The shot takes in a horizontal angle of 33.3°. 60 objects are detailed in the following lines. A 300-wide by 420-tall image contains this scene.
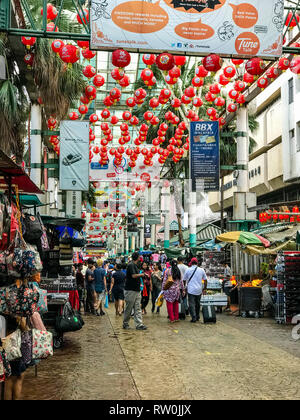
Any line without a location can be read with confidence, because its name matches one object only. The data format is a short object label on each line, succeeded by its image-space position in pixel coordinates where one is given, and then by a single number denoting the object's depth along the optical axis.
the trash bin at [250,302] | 15.61
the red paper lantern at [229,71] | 16.19
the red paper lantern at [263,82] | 15.53
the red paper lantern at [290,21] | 11.86
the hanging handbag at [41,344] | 5.68
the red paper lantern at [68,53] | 11.71
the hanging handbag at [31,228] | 8.48
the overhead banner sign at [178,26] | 10.61
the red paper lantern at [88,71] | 14.13
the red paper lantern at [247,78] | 14.92
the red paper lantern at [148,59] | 13.98
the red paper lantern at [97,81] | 16.77
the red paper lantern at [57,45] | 11.91
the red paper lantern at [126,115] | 22.43
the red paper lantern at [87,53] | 12.30
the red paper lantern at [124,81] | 15.22
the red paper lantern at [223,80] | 17.30
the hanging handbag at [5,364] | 4.93
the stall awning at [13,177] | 6.07
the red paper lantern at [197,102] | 20.84
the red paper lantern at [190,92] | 19.44
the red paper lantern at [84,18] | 11.10
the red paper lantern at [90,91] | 16.86
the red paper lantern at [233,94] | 19.40
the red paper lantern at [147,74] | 15.16
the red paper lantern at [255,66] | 11.48
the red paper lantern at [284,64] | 12.71
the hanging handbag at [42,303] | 6.59
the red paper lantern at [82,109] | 20.78
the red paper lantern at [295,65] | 12.03
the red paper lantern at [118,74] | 14.34
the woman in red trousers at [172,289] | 14.04
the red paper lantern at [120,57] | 10.79
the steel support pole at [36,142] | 18.83
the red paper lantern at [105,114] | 21.27
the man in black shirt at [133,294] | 12.77
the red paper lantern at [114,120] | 22.92
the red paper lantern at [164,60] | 10.79
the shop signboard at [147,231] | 50.31
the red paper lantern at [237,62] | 14.28
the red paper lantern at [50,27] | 11.76
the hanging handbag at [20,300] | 5.40
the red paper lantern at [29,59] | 14.27
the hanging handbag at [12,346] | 5.10
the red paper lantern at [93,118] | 21.96
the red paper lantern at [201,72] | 15.49
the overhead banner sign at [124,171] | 26.34
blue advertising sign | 19.94
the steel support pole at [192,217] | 26.68
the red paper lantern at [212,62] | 11.07
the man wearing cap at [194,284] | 14.22
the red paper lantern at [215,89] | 18.12
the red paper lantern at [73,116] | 22.23
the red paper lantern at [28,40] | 11.74
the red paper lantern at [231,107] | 20.86
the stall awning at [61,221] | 11.60
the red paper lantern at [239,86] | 18.23
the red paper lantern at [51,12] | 11.88
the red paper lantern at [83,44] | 11.69
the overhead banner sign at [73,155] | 18.02
